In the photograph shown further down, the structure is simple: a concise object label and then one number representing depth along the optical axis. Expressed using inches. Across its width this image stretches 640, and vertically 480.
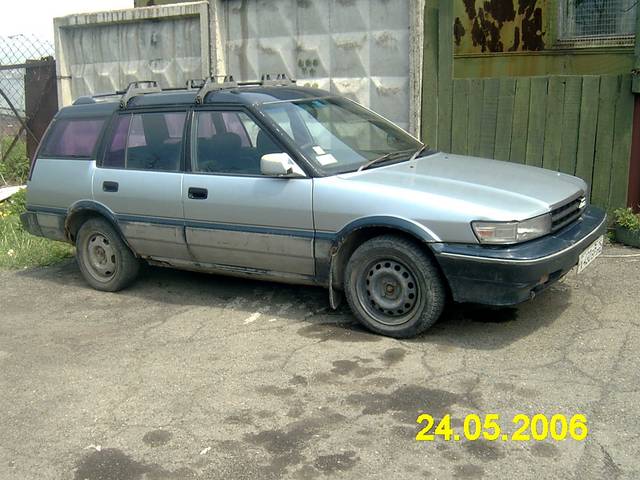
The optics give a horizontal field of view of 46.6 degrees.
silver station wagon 182.1
